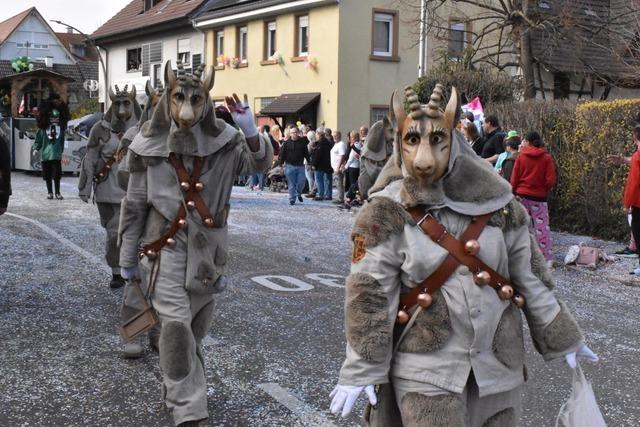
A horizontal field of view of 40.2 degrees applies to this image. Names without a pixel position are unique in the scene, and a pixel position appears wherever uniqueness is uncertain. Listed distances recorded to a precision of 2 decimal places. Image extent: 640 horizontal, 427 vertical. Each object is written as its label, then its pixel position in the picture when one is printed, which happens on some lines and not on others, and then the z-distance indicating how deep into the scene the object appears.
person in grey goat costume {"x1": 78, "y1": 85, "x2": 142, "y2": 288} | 8.95
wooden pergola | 32.28
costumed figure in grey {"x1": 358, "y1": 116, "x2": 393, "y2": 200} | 6.73
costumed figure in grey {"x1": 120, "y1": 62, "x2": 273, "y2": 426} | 5.00
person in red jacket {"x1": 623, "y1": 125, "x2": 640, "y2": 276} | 11.24
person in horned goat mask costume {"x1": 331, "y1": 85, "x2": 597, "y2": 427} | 3.19
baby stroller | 23.44
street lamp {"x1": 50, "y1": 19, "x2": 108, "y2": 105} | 43.79
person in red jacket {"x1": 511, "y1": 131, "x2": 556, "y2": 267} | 11.76
